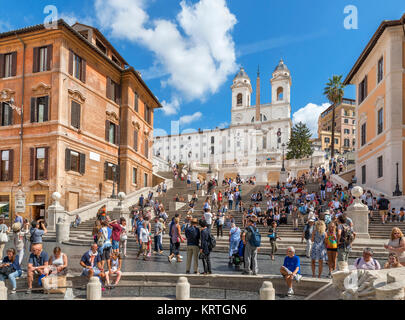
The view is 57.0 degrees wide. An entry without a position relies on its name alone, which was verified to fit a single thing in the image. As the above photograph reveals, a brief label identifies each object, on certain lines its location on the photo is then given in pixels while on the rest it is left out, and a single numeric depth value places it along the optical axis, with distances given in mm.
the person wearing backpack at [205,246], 10055
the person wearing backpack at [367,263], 8047
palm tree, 52875
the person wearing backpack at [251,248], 10258
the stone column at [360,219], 16953
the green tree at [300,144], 68081
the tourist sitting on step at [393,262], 7781
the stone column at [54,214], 21578
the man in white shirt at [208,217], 17141
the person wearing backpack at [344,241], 9758
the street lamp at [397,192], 21844
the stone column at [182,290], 7270
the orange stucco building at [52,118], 24797
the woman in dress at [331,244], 9805
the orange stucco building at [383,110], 23109
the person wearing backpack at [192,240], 10328
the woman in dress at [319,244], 9773
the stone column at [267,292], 6539
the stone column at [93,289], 7207
